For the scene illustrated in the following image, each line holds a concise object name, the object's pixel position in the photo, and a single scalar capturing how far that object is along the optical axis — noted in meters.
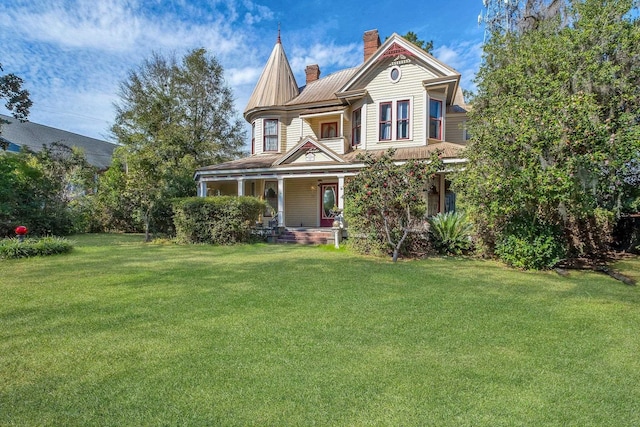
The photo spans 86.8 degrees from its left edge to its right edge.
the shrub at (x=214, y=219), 14.05
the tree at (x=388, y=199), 10.12
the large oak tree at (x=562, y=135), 8.19
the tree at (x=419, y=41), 27.91
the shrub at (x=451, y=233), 11.19
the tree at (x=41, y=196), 14.37
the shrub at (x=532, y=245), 8.84
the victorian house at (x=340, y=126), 15.59
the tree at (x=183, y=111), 24.95
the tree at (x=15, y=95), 15.84
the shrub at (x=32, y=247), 9.73
